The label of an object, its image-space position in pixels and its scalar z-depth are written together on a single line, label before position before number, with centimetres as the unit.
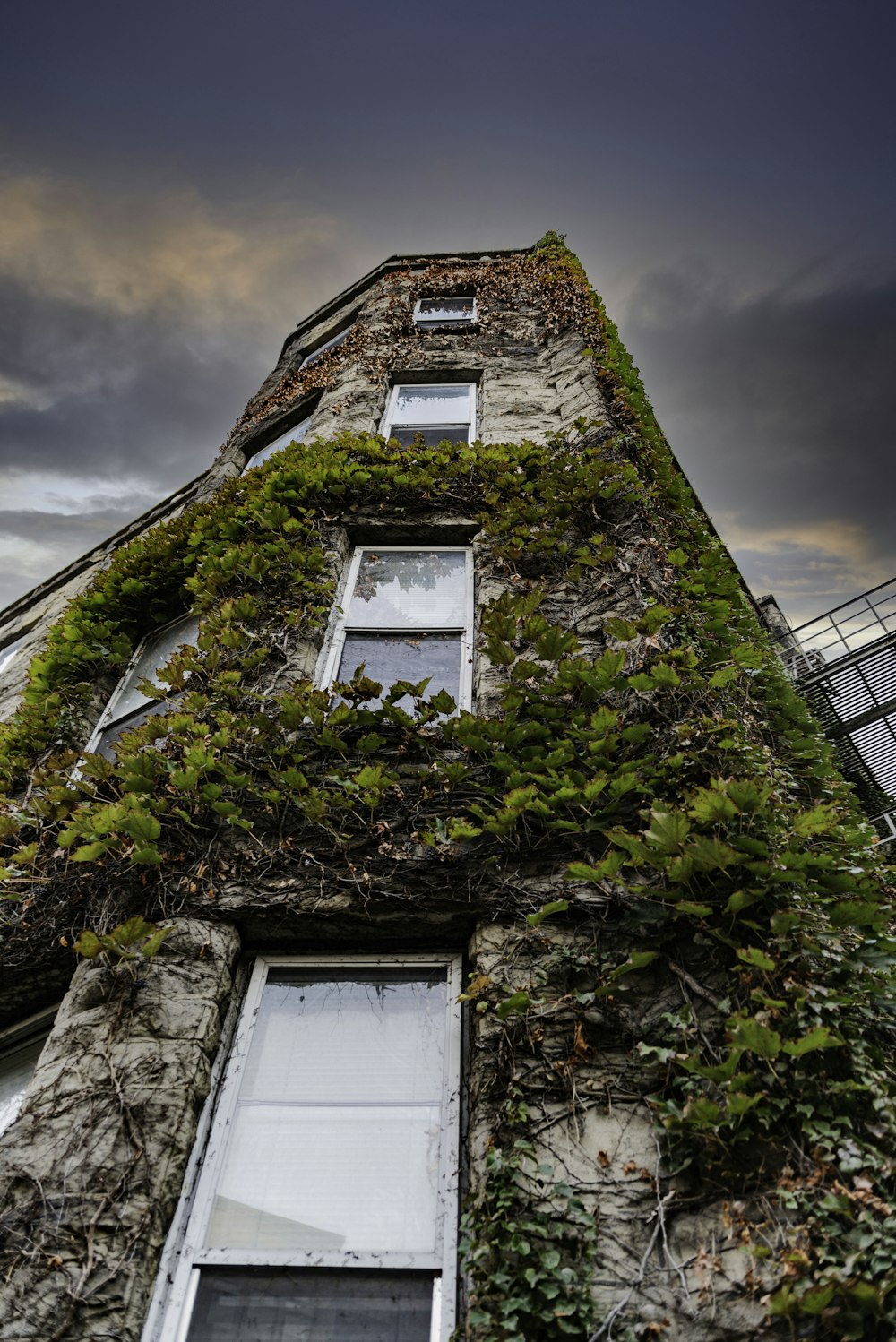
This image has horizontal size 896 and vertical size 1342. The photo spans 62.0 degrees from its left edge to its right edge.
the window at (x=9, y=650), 1098
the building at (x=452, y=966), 244
